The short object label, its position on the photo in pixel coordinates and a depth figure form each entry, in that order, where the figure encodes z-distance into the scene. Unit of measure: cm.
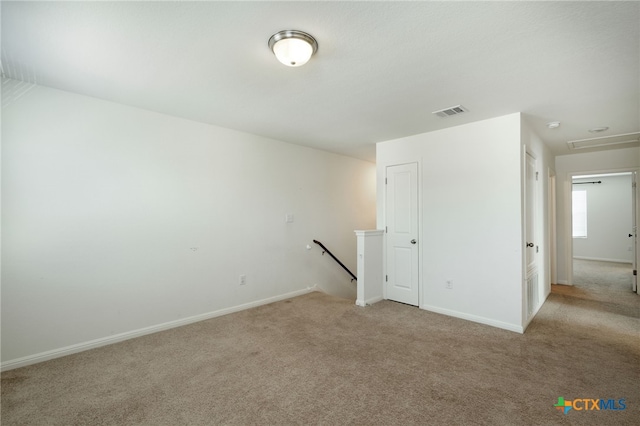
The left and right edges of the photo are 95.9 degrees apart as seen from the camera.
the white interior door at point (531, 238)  340
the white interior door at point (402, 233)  406
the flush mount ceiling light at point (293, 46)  182
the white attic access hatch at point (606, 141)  402
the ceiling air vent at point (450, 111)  303
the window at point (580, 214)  833
